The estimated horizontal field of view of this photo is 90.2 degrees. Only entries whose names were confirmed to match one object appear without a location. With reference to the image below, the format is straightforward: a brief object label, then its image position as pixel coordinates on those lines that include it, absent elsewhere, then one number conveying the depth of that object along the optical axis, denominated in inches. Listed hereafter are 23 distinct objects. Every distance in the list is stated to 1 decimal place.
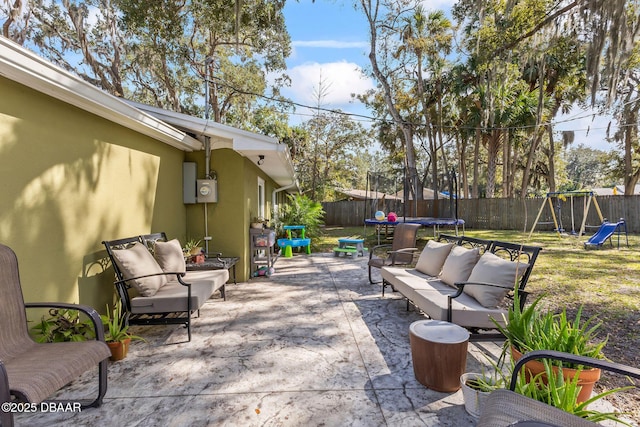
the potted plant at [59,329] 105.7
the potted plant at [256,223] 262.4
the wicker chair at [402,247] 217.0
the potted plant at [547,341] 79.9
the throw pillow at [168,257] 161.9
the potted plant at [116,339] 117.9
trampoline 388.5
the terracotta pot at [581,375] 78.7
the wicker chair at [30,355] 64.8
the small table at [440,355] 95.7
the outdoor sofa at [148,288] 133.3
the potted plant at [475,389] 84.4
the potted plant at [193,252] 203.2
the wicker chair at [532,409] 57.4
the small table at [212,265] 193.8
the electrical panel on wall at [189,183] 226.1
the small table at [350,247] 356.2
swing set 433.8
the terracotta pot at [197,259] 202.4
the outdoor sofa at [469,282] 116.1
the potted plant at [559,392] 70.4
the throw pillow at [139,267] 133.3
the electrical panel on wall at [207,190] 222.7
